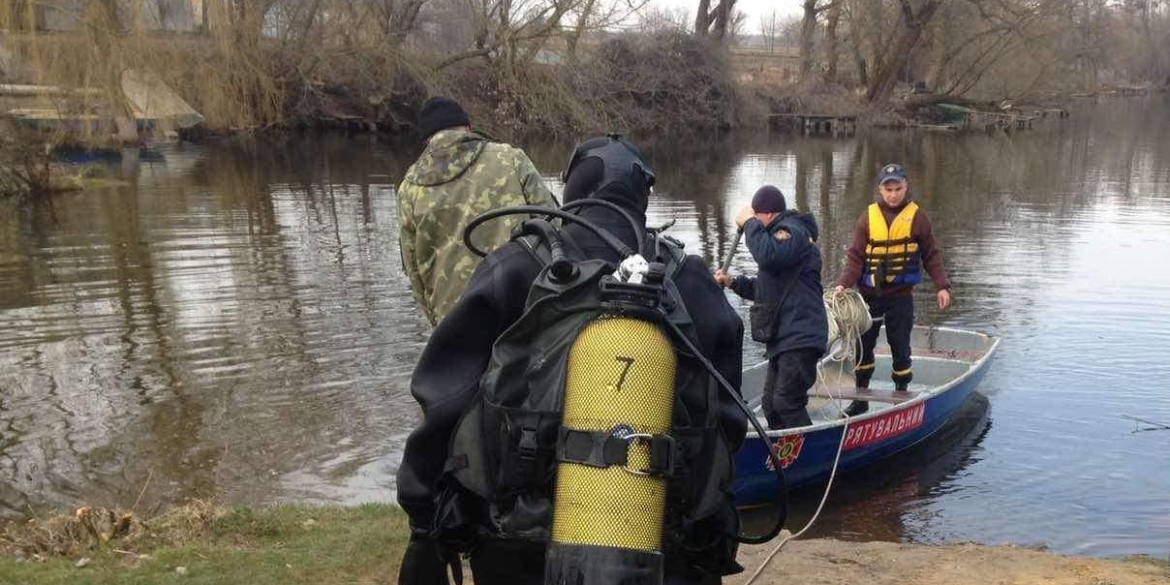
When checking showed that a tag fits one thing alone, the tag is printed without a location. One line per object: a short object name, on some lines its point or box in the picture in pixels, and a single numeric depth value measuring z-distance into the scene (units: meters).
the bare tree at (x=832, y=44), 57.78
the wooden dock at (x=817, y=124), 52.12
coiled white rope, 8.35
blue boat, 7.17
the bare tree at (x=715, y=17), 54.44
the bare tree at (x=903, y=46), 53.47
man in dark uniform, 6.77
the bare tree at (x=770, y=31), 84.97
